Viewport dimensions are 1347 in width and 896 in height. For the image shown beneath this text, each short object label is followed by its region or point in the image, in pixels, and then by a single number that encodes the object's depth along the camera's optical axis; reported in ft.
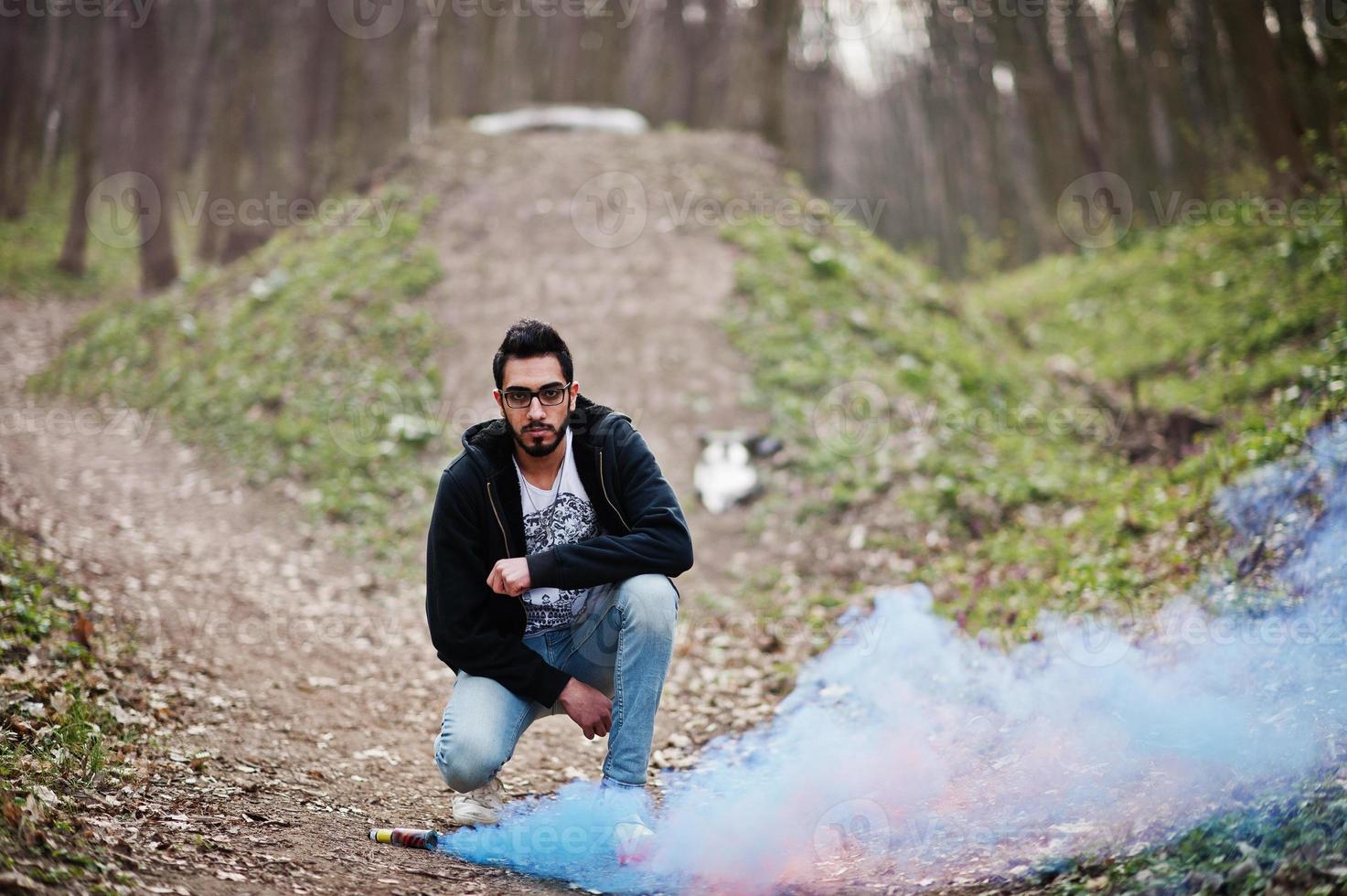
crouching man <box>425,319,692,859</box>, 10.14
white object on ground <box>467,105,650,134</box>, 48.60
